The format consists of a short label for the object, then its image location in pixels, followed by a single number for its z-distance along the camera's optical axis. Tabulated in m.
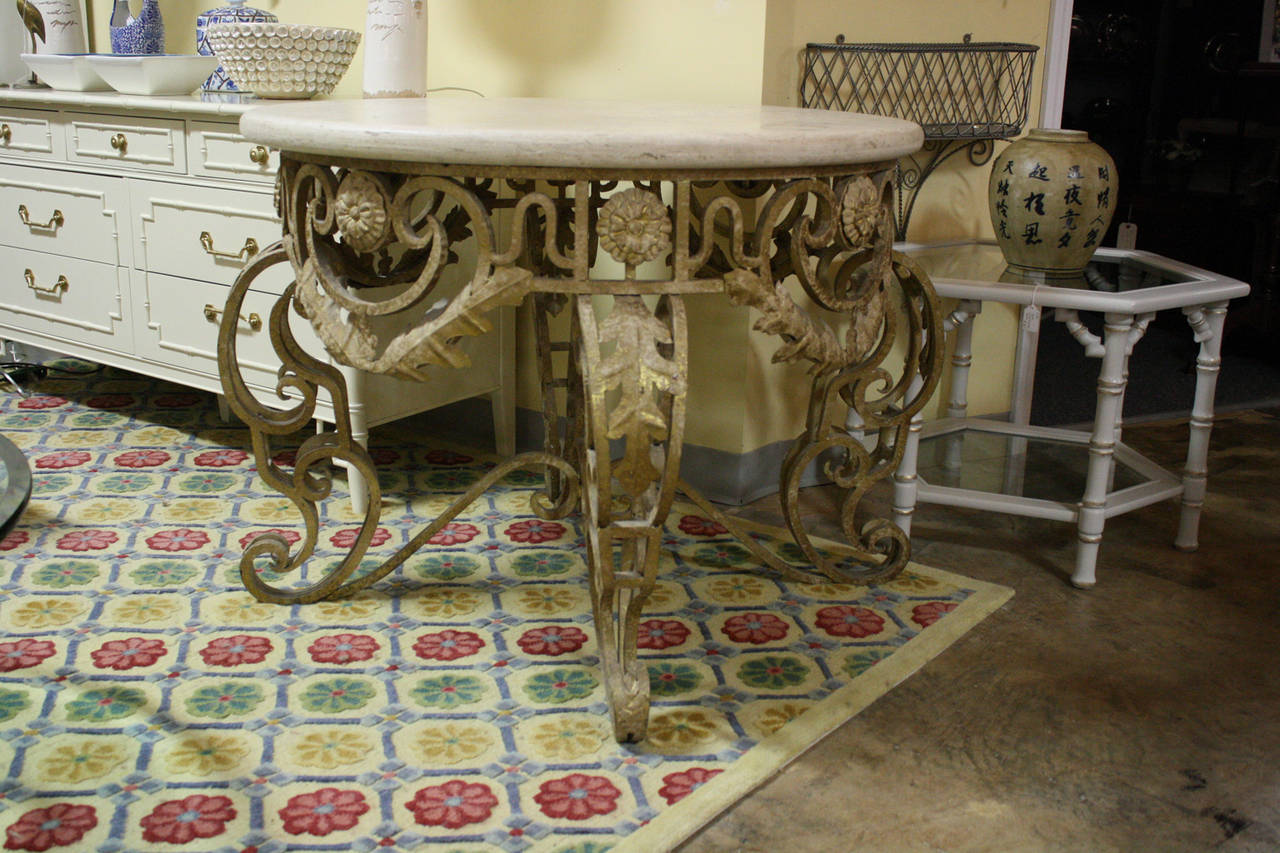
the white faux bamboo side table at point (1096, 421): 2.18
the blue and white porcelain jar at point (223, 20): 2.79
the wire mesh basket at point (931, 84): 2.47
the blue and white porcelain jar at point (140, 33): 3.07
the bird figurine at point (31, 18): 3.22
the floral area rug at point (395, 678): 1.50
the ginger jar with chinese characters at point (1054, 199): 2.27
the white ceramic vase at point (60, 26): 3.33
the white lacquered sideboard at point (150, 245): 2.59
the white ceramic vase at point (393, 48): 2.49
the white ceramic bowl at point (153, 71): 2.80
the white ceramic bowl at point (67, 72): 2.98
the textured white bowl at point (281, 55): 2.61
